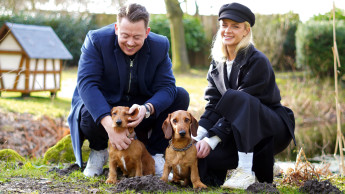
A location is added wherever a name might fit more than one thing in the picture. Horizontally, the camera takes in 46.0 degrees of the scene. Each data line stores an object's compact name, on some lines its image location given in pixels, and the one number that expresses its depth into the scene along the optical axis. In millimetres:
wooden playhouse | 10031
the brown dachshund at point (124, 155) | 3910
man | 4035
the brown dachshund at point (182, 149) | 3841
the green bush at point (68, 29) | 19594
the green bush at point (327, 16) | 15806
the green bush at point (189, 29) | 20609
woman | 3811
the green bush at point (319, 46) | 13492
